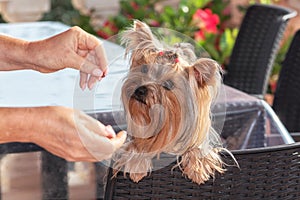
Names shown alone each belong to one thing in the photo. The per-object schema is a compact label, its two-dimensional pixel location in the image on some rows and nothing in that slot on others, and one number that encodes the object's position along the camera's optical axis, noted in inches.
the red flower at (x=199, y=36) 181.2
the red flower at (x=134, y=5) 194.2
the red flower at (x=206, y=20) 178.4
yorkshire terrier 56.8
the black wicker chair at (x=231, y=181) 62.7
